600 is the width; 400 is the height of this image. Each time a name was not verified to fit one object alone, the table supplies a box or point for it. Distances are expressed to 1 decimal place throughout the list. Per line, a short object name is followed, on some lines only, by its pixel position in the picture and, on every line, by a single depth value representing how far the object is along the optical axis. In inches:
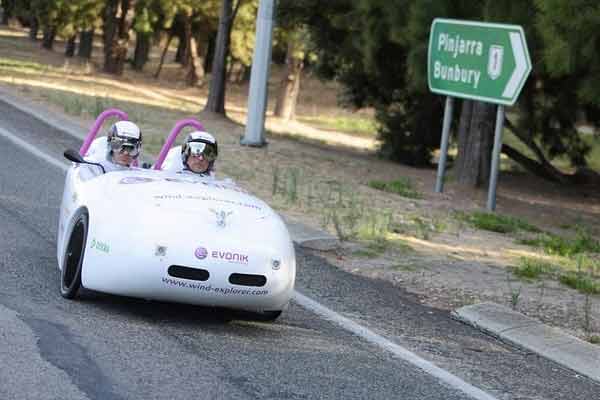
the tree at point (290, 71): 1644.3
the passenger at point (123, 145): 382.6
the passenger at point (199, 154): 371.6
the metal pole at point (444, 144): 762.3
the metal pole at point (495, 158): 709.3
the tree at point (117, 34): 1948.8
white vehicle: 307.7
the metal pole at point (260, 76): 864.3
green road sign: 684.1
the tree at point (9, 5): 2413.6
